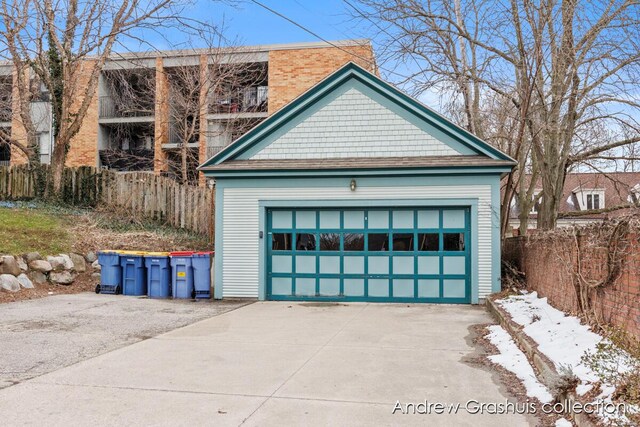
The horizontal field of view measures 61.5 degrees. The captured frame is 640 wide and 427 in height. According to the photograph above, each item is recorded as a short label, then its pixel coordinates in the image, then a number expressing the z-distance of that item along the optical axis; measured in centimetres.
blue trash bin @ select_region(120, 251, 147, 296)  1385
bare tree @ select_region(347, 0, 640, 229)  1302
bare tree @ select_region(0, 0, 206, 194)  1864
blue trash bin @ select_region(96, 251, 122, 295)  1392
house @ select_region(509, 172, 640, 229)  3184
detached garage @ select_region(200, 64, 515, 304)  1308
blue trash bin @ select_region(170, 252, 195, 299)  1350
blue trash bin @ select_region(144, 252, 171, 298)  1362
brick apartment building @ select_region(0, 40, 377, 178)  2777
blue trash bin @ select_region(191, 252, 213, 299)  1350
